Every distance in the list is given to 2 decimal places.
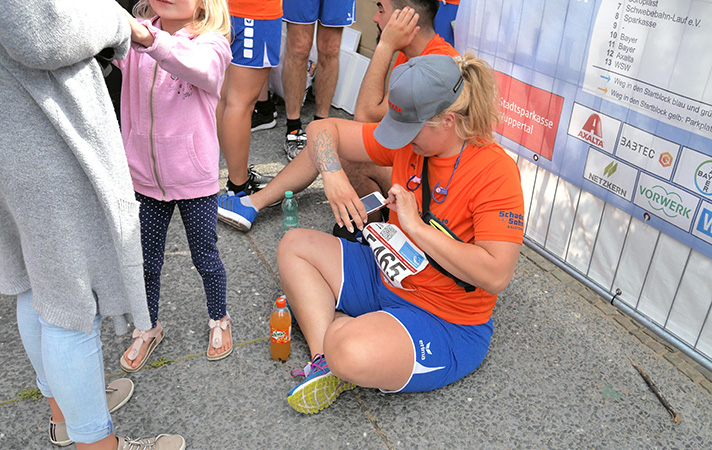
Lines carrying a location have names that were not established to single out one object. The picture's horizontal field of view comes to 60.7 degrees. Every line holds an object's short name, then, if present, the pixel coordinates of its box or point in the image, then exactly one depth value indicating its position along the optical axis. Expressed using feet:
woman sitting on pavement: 7.27
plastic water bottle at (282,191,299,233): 12.16
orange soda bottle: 8.59
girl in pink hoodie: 7.11
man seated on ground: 10.09
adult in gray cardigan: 4.52
